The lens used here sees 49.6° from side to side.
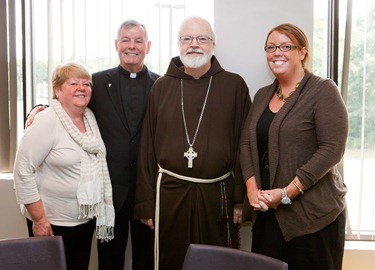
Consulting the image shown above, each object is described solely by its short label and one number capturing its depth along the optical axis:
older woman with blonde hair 1.98
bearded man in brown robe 2.18
